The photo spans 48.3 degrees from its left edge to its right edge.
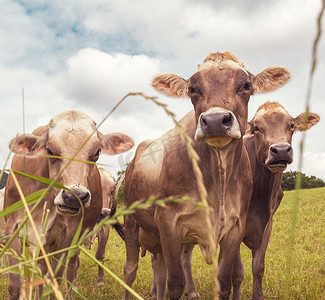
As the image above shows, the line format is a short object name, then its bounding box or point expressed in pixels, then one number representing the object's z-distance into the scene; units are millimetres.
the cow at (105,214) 6696
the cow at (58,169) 4016
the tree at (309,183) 48156
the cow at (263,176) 4883
